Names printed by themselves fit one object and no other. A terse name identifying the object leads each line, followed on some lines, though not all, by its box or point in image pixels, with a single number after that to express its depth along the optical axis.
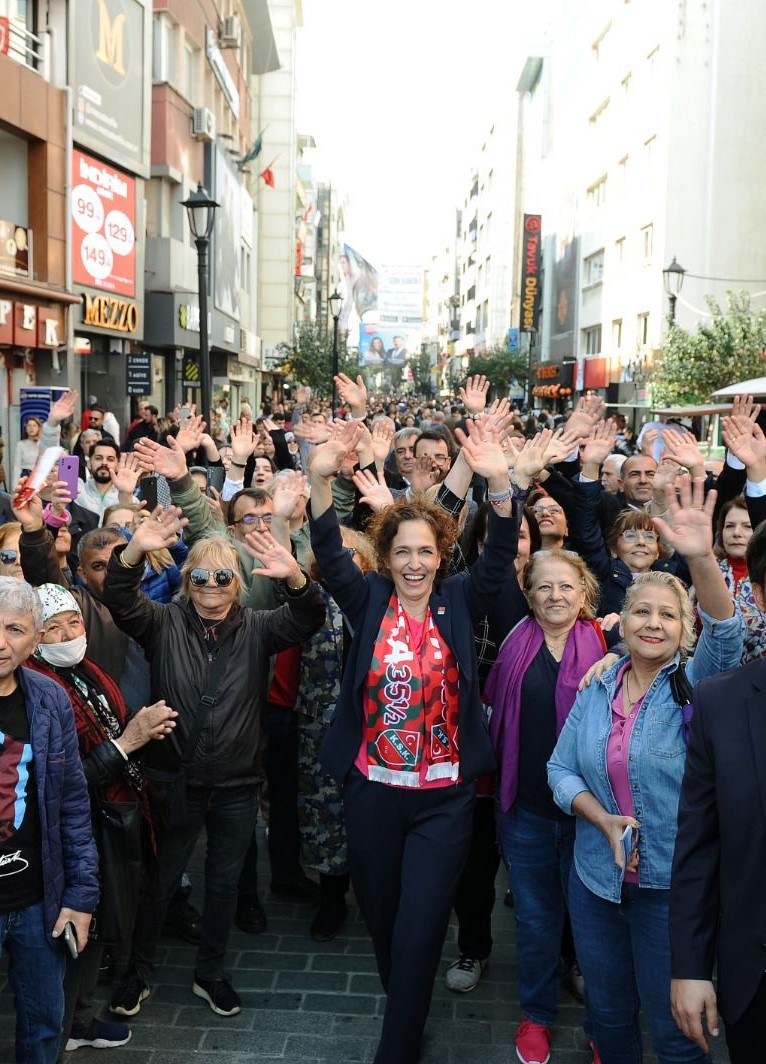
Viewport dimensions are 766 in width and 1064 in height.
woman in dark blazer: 3.91
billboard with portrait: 76.69
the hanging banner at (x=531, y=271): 69.50
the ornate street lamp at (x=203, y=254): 14.05
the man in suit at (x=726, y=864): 2.53
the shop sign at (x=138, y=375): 20.53
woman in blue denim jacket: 3.49
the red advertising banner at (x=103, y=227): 21.20
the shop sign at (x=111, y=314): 21.84
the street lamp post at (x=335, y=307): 29.30
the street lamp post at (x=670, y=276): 23.63
